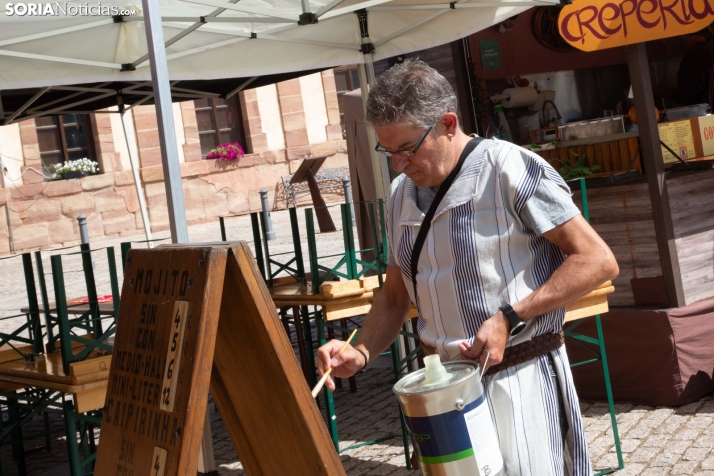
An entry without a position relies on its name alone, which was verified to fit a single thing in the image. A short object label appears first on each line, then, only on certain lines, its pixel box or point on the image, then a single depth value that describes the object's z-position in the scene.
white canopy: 4.72
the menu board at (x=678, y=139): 5.64
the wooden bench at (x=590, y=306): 4.38
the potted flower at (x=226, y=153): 20.19
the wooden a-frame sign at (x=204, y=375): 1.87
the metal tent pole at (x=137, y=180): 8.25
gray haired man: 2.04
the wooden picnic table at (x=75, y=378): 3.84
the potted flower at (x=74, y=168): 18.50
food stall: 5.12
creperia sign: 5.07
